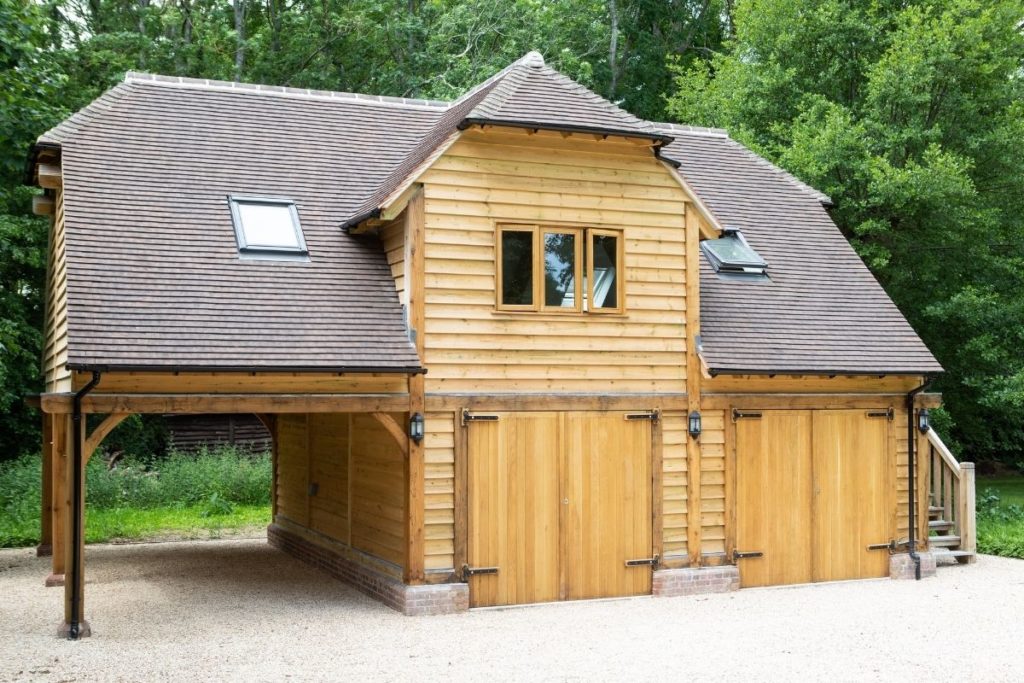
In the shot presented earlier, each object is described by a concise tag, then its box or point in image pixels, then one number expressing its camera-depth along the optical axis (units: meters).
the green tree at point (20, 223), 13.87
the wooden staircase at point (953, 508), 15.61
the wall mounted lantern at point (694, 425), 13.22
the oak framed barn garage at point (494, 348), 11.79
